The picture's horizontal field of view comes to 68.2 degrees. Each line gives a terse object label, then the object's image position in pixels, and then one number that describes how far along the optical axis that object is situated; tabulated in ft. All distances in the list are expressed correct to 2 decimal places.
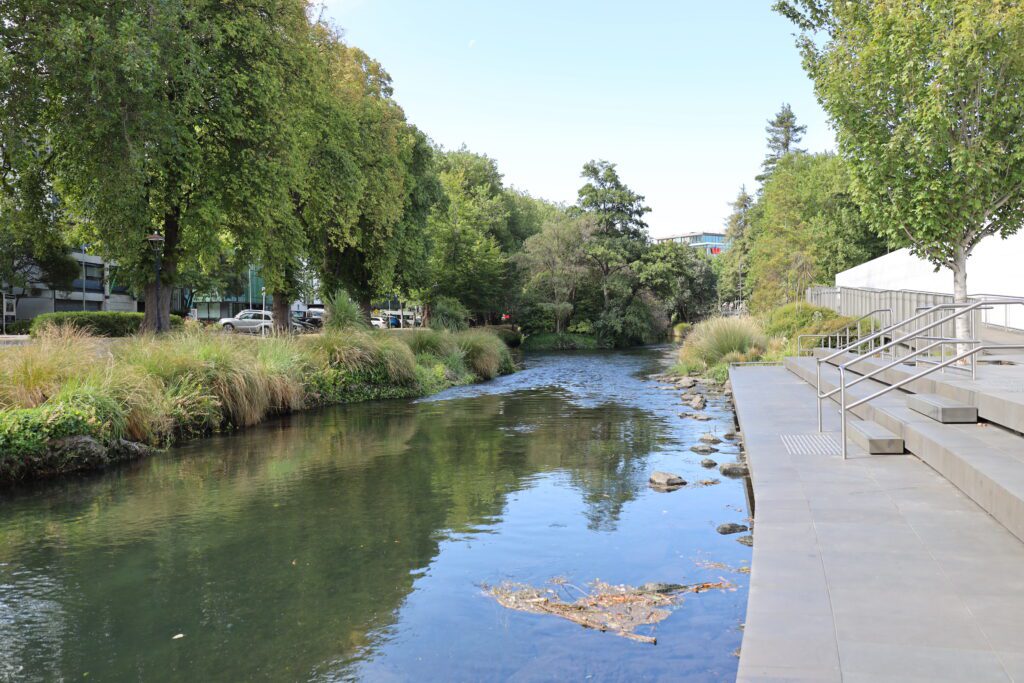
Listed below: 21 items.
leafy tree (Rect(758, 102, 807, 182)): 249.14
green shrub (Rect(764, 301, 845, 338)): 83.24
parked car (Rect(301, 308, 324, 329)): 175.31
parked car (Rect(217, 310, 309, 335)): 147.47
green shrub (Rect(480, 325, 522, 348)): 149.89
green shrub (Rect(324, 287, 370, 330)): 74.64
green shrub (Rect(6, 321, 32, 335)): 121.10
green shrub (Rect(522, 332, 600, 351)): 162.81
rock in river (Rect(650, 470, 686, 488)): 29.96
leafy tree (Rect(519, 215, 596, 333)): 164.76
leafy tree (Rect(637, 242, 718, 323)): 166.30
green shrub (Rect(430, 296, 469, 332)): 101.04
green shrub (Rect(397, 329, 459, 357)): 85.05
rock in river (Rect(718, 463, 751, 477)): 31.89
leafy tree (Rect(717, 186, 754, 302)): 241.96
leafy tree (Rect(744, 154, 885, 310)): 140.05
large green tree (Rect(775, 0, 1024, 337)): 45.50
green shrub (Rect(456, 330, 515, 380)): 89.51
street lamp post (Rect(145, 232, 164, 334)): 65.07
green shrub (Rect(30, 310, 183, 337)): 100.42
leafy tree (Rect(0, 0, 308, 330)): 49.21
